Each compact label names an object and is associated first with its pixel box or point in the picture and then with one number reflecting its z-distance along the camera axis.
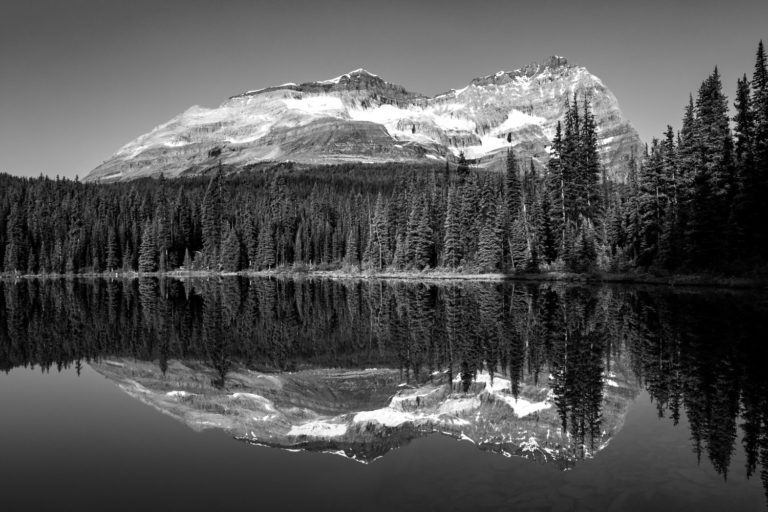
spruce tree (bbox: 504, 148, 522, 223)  102.69
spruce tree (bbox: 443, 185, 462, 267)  102.00
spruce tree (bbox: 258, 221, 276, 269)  151.50
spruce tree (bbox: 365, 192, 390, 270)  122.12
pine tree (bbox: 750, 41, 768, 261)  55.19
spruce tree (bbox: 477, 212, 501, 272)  93.13
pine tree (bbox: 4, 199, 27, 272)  148.75
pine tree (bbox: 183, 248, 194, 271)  157.38
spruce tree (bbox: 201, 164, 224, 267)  158.50
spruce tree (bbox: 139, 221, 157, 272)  153.62
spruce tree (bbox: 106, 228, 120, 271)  155.25
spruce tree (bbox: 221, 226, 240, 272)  152.00
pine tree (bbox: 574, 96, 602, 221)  85.06
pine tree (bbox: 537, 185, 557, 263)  87.94
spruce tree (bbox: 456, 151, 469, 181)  112.14
